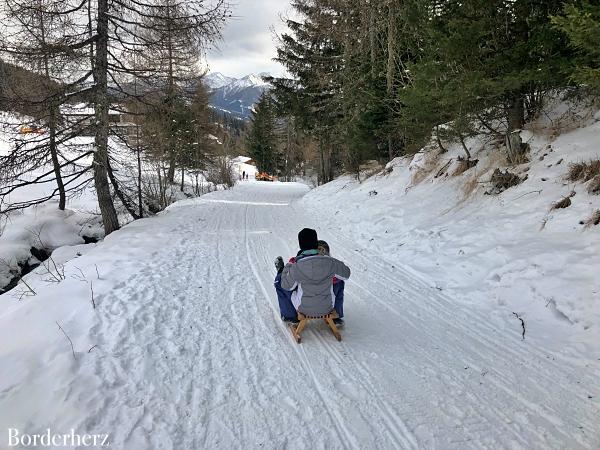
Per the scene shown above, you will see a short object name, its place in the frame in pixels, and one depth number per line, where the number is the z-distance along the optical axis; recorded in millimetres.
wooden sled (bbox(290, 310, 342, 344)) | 4840
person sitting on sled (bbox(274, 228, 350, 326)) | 4777
